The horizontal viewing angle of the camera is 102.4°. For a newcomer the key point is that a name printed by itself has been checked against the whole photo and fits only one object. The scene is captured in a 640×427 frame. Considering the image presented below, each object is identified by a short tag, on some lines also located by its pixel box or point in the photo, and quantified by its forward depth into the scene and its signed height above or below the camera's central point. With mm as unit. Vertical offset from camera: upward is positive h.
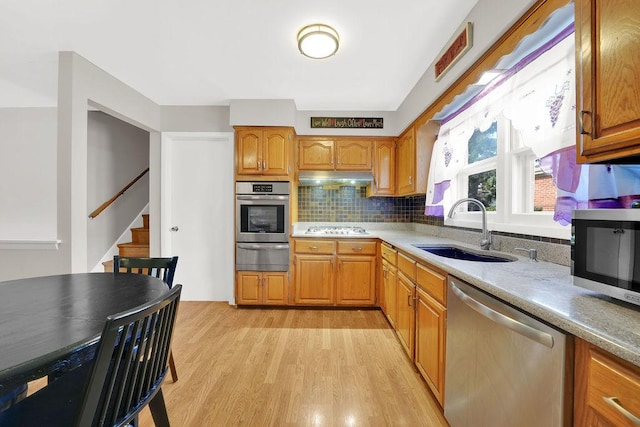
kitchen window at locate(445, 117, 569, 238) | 1646 +223
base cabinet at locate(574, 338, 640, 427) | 570 -429
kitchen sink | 1732 -307
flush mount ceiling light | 1846 +1272
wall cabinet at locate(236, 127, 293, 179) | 3135 +757
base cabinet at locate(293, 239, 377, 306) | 3088 -718
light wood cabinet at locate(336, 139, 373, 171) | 3379 +767
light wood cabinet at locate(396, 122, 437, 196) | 2768 +638
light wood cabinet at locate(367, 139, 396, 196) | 3398 +592
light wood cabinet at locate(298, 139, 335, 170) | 3381 +782
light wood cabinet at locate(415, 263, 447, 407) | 1477 -715
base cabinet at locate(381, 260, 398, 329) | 2414 -782
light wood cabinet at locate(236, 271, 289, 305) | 3123 -910
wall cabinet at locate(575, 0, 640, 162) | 760 +436
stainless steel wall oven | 3133 -158
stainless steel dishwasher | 783 -570
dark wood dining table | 698 -387
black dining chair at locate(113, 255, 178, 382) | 1739 -361
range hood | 3307 +481
